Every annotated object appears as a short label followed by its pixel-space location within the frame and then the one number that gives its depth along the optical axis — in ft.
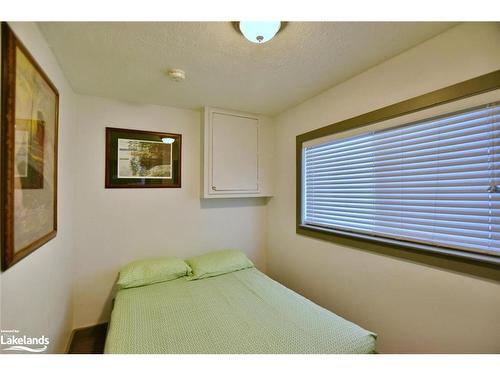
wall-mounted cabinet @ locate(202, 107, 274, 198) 7.69
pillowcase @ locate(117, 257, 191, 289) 6.14
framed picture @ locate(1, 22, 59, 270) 2.64
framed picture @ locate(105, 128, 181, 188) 6.82
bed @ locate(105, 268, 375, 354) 3.78
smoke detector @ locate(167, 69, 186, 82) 5.20
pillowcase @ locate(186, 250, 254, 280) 6.93
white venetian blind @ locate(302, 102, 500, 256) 3.64
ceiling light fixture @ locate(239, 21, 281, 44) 3.62
